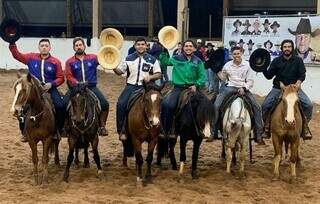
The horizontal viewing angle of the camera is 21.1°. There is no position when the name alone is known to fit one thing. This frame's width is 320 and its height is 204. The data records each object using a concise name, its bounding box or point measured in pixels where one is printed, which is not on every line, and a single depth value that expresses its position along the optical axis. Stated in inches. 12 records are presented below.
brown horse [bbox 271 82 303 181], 502.3
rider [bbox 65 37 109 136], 526.9
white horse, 526.9
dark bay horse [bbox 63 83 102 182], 491.8
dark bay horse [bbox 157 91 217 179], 517.2
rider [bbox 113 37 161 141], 527.8
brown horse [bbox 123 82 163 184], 481.2
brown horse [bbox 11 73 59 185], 486.1
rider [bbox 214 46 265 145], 543.2
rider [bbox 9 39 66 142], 523.4
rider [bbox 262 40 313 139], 551.2
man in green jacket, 533.1
